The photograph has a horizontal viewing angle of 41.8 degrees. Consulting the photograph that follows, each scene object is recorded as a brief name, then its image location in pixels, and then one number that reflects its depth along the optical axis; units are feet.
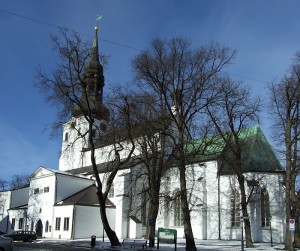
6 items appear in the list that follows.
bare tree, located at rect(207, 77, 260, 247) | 102.37
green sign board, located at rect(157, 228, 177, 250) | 94.02
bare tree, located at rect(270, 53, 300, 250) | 94.94
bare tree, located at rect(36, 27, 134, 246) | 97.55
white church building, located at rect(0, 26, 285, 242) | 133.90
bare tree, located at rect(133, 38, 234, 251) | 92.63
